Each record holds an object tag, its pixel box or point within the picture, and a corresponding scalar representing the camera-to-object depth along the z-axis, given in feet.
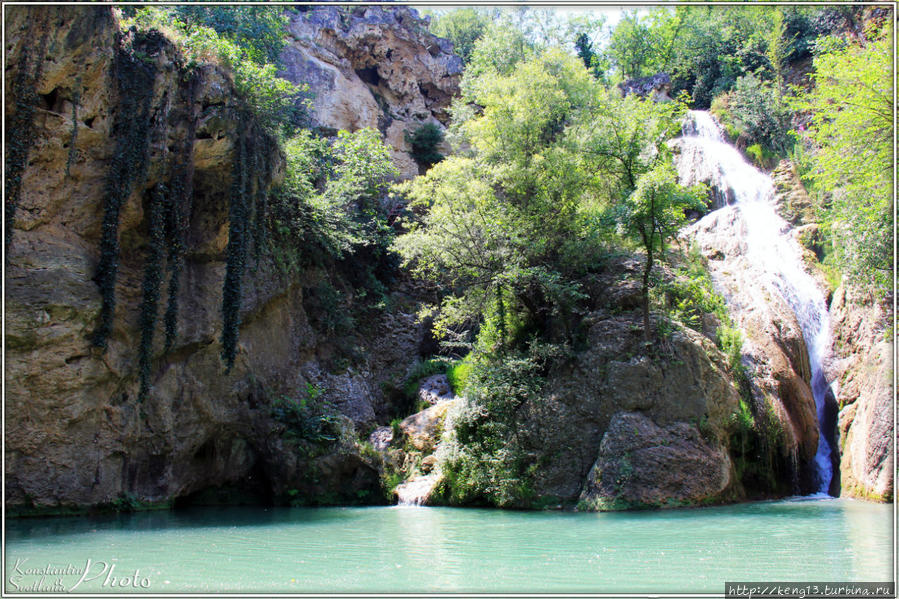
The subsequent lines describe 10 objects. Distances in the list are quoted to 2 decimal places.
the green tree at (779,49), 108.63
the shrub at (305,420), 51.75
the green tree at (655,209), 47.11
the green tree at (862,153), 43.62
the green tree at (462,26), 142.20
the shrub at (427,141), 94.99
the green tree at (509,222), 55.47
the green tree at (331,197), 61.00
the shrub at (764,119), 94.63
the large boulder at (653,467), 43.21
